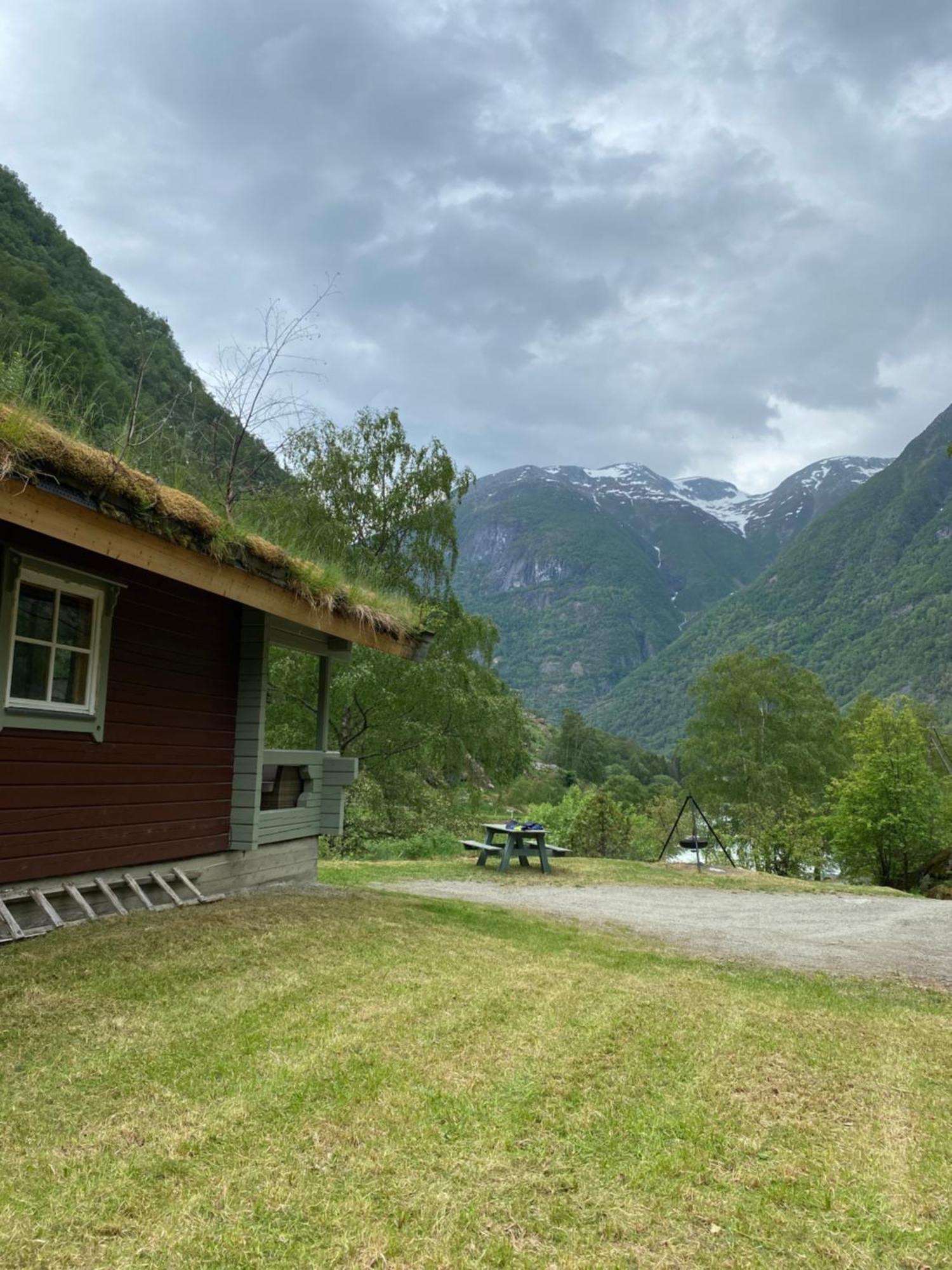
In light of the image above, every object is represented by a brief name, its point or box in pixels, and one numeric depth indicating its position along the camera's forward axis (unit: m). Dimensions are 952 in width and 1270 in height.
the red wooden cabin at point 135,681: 4.69
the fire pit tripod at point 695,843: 15.33
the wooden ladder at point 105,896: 4.67
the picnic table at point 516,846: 12.55
